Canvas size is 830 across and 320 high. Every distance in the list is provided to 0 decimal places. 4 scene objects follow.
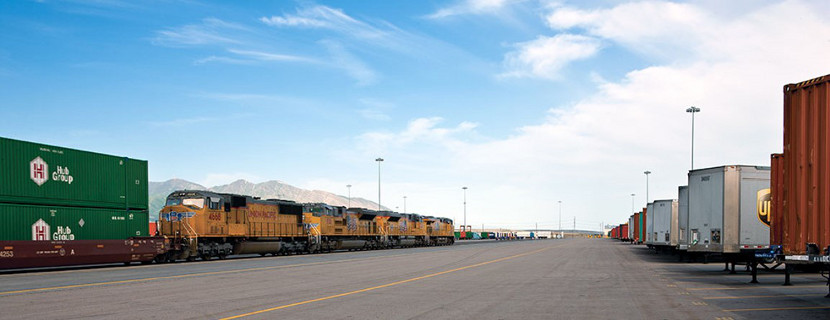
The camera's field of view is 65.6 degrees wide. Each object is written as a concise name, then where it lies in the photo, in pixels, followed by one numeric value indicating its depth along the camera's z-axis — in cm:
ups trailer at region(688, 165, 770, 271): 2272
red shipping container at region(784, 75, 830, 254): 1254
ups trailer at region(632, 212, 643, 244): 5965
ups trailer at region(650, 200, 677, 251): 3722
